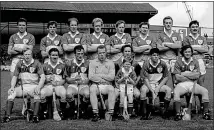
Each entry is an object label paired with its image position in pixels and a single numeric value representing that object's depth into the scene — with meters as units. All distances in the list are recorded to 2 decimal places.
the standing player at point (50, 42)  5.84
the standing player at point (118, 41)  5.91
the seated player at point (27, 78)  5.27
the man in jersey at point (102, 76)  5.16
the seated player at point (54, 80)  5.25
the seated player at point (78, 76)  5.36
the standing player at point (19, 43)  5.88
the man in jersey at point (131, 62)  5.43
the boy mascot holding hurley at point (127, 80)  5.29
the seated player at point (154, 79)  5.37
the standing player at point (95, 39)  5.86
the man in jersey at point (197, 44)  5.89
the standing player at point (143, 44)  5.89
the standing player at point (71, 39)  5.80
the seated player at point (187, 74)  5.34
